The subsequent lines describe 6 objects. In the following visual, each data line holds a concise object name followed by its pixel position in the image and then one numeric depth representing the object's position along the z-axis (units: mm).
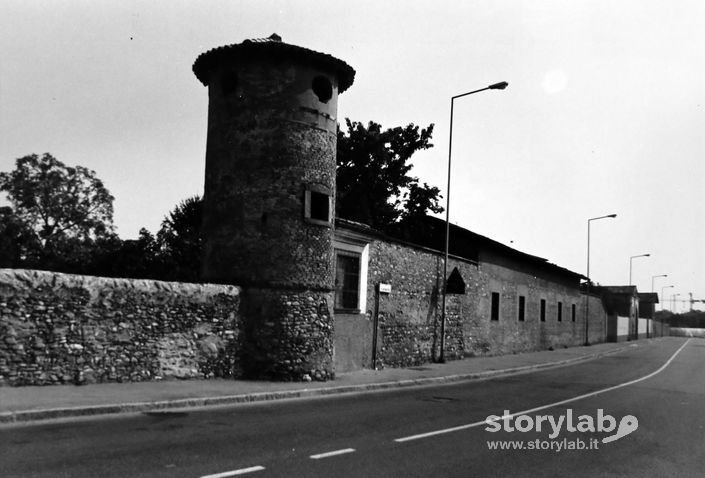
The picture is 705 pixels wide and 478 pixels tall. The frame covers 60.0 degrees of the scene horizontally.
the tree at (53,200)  48500
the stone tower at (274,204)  15141
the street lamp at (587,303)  46838
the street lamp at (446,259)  22672
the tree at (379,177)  43250
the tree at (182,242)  39000
